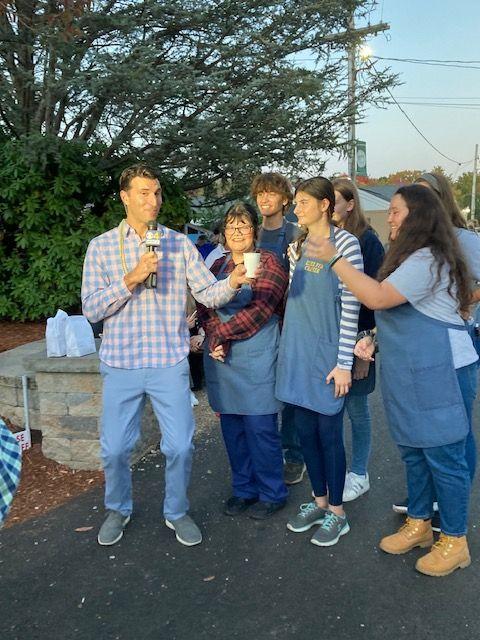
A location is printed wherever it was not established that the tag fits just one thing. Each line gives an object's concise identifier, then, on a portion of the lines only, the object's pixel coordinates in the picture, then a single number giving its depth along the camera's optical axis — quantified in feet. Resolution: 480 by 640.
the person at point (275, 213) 12.00
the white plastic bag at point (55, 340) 13.64
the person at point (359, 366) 11.00
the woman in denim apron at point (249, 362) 10.71
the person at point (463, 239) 9.79
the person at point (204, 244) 27.29
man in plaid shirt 10.05
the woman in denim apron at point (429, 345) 8.80
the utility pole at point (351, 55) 23.90
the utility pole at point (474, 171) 188.67
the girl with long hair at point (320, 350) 9.86
